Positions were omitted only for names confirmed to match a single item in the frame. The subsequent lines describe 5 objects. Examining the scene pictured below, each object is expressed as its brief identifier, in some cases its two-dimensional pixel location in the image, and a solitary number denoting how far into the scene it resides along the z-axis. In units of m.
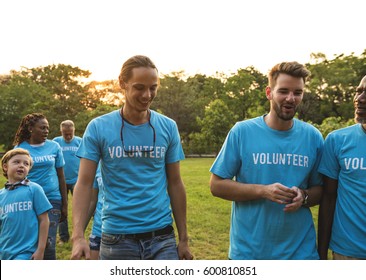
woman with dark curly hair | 5.93
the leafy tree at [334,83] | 45.50
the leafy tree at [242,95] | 51.31
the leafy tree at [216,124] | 46.53
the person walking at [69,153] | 8.98
